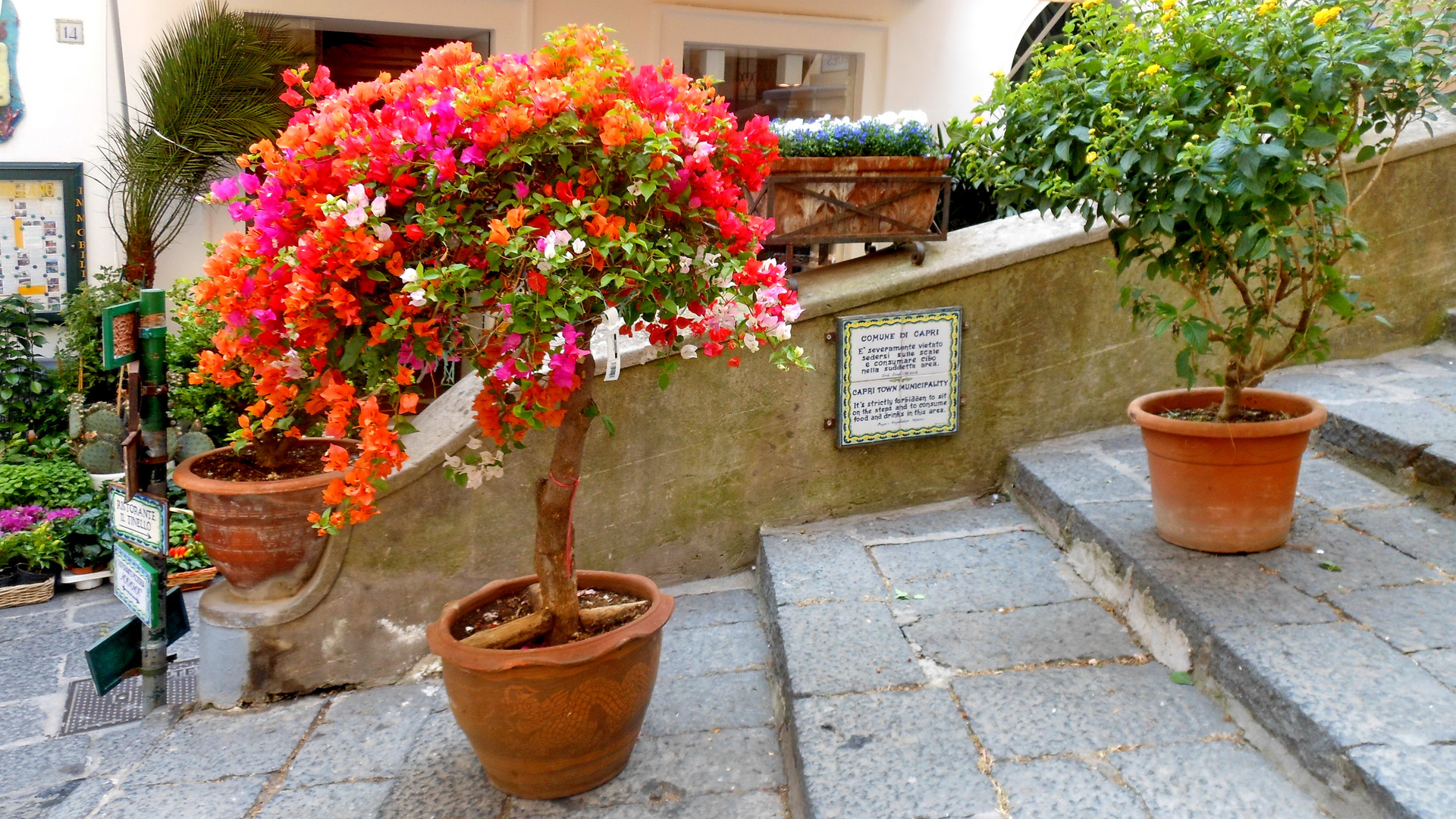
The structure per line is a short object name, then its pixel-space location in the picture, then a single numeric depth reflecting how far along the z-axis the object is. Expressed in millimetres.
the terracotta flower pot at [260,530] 3576
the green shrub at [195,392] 5949
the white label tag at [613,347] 2416
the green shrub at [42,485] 5586
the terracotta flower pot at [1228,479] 3195
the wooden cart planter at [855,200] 4055
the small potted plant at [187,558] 5250
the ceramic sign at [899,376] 4172
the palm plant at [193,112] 5789
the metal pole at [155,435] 3730
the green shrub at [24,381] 6141
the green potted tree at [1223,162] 2777
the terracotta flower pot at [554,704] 2730
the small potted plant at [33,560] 5109
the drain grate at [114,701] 3906
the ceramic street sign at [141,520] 3756
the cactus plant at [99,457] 5969
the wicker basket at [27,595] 5074
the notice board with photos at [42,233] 6133
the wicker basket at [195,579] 5219
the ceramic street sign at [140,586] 3770
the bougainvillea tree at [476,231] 2246
